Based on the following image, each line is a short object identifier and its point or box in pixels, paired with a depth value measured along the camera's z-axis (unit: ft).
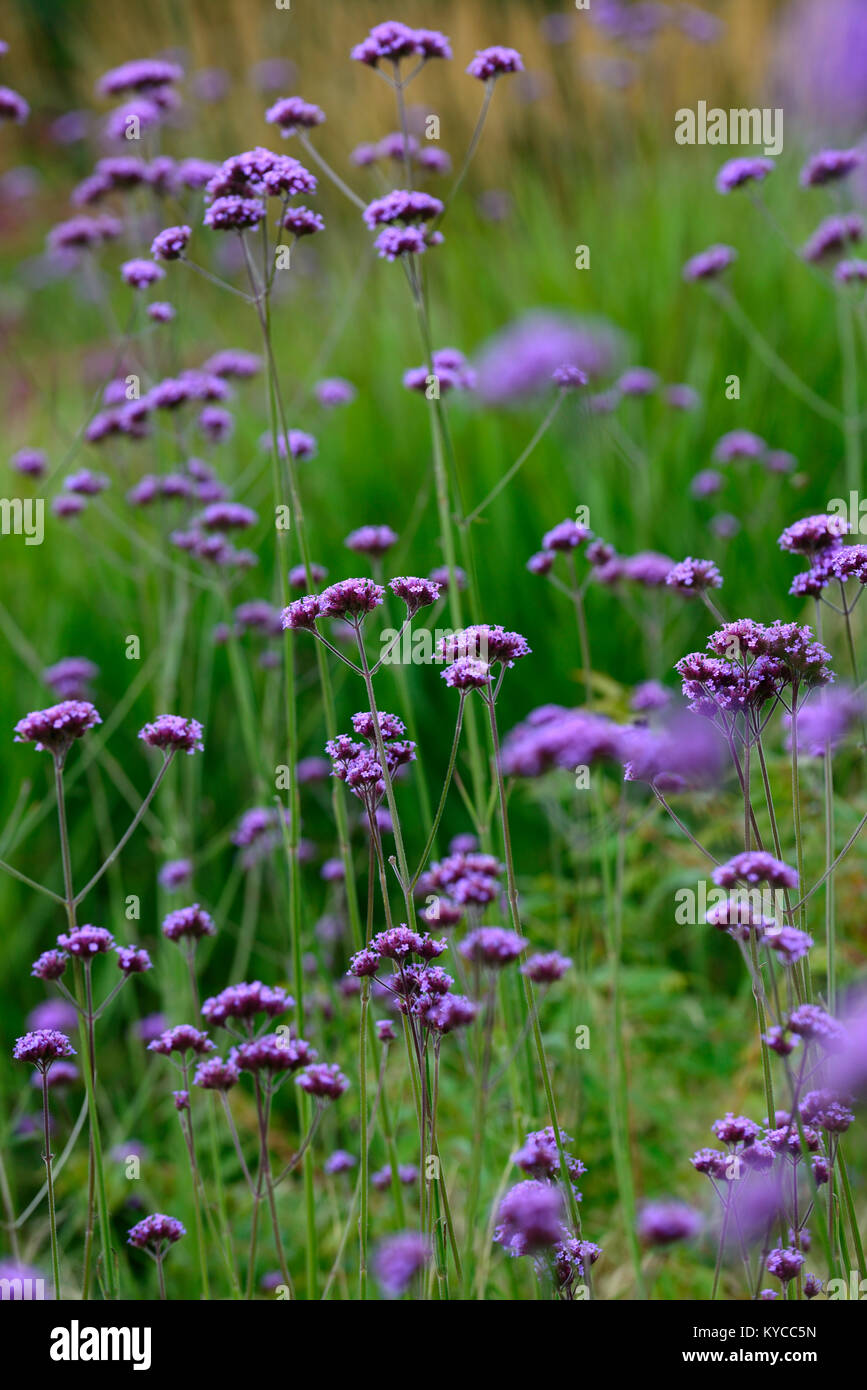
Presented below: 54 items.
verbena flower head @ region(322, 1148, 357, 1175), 9.99
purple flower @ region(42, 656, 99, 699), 10.99
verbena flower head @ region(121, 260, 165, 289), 10.27
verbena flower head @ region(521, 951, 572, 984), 9.65
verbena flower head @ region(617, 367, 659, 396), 13.13
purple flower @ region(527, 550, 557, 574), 10.12
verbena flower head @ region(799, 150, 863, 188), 10.79
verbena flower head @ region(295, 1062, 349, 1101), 9.43
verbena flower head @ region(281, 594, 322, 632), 9.41
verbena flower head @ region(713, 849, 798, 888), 9.20
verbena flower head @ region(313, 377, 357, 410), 10.90
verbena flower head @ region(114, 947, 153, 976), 9.53
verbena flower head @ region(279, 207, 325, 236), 9.78
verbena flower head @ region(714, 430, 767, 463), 11.51
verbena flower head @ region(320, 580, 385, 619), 9.38
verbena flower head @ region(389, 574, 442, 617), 9.45
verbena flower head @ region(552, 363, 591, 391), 10.12
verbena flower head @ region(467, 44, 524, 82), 10.05
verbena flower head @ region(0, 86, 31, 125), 10.48
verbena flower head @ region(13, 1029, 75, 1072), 9.41
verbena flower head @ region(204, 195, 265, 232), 9.62
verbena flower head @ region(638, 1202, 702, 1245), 9.07
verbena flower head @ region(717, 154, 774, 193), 10.63
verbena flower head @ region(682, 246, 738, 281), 11.04
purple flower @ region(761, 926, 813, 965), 9.14
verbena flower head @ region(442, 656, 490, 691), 9.28
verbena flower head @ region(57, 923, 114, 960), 9.44
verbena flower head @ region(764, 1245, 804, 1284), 9.33
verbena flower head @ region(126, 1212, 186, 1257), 9.48
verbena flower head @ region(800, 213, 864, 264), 10.97
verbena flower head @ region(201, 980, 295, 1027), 9.39
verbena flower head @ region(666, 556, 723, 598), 9.59
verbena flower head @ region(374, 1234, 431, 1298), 9.13
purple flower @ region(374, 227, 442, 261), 9.79
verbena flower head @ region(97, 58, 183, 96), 10.74
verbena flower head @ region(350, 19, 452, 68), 9.99
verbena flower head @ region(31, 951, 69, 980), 9.55
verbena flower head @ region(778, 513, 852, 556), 9.45
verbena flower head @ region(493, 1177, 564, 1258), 9.09
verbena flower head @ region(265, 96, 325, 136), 10.03
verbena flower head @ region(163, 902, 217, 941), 9.66
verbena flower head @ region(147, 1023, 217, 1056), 9.46
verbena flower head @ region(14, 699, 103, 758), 9.52
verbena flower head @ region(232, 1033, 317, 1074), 9.28
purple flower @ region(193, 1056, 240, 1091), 9.40
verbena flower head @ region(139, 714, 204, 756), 9.57
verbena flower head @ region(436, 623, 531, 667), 9.35
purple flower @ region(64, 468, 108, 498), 10.81
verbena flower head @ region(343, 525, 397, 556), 9.99
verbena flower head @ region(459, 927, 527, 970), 9.16
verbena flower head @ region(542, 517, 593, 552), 9.96
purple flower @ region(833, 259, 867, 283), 10.67
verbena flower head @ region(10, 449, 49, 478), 11.07
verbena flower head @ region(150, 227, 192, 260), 9.75
